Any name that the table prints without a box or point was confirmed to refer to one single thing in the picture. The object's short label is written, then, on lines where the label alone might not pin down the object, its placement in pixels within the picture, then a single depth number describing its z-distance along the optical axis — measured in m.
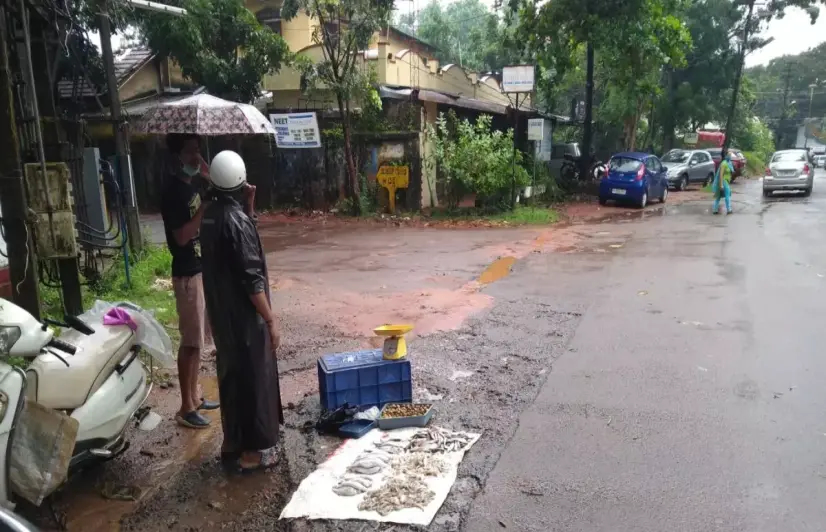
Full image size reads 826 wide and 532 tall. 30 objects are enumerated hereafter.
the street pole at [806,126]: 59.28
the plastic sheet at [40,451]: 2.87
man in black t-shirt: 4.20
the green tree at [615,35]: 18.56
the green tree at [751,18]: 27.75
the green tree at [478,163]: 16.00
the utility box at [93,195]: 8.09
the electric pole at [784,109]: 51.91
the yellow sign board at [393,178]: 16.83
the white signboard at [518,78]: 15.19
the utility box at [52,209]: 4.78
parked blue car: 18.95
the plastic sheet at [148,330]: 3.79
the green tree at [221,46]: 15.84
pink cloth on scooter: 3.66
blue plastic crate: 4.48
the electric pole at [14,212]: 4.10
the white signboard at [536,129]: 16.54
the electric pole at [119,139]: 8.66
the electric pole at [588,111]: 21.27
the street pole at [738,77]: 27.26
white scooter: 2.84
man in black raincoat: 3.62
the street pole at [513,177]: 16.34
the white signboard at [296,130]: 16.83
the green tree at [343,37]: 14.78
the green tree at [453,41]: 39.78
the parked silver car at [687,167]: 24.69
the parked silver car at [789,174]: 20.59
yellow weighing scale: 4.62
